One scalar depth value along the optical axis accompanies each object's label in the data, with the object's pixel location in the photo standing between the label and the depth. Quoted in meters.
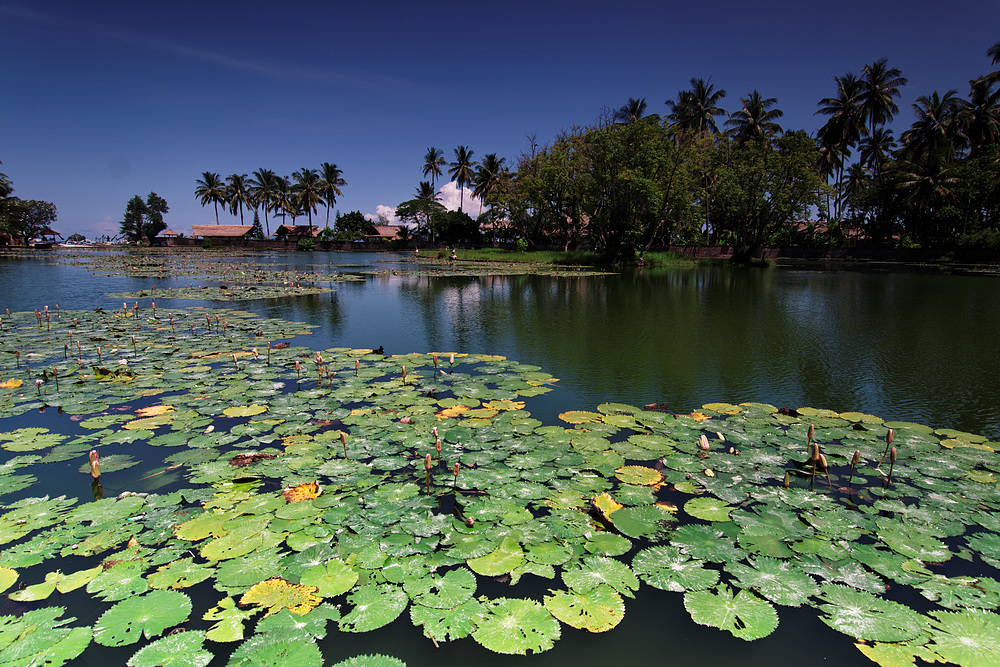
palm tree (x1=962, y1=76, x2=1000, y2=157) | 42.78
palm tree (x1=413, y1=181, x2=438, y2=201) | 80.00
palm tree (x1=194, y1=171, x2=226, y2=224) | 85.75
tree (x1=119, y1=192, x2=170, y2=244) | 87.00
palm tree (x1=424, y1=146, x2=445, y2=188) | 79.62
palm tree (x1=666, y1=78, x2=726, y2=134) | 52.19
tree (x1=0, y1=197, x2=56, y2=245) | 63.38
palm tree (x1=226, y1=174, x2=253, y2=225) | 85.06
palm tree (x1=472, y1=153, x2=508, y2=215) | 67.50
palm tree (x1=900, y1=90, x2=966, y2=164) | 44.38
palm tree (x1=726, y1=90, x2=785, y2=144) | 50.88
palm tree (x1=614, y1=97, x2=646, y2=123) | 49.72
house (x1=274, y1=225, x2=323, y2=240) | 85.00
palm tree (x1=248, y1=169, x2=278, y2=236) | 80.81
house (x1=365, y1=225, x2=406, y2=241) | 83.53
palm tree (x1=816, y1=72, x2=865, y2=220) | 49.12
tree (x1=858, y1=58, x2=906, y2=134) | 47.84
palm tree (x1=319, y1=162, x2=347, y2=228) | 76.38
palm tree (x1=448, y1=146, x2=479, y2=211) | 73.06
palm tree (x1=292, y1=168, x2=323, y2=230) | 74.94
